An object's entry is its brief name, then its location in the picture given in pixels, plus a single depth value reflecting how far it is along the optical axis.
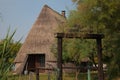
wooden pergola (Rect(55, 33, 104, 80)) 12.31
